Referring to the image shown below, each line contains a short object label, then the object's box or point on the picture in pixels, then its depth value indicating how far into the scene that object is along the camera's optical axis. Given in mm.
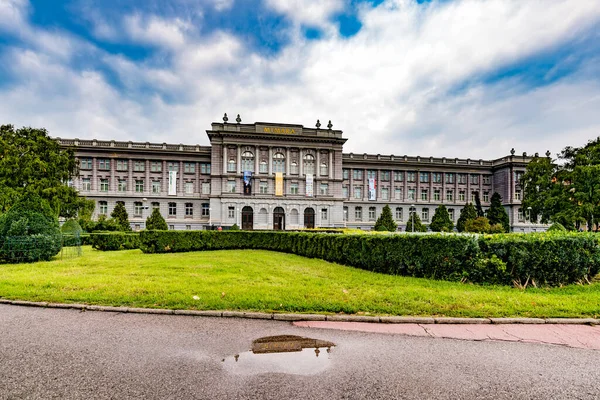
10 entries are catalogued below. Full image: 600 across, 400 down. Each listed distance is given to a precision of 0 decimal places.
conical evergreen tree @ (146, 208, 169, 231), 37406
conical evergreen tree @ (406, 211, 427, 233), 53844
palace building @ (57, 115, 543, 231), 52938
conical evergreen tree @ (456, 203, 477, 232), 55000
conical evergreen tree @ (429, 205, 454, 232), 53094
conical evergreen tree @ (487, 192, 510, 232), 53906
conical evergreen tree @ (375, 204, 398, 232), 49894
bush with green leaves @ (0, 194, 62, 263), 14578
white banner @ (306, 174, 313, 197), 53594
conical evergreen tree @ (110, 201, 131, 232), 42531
